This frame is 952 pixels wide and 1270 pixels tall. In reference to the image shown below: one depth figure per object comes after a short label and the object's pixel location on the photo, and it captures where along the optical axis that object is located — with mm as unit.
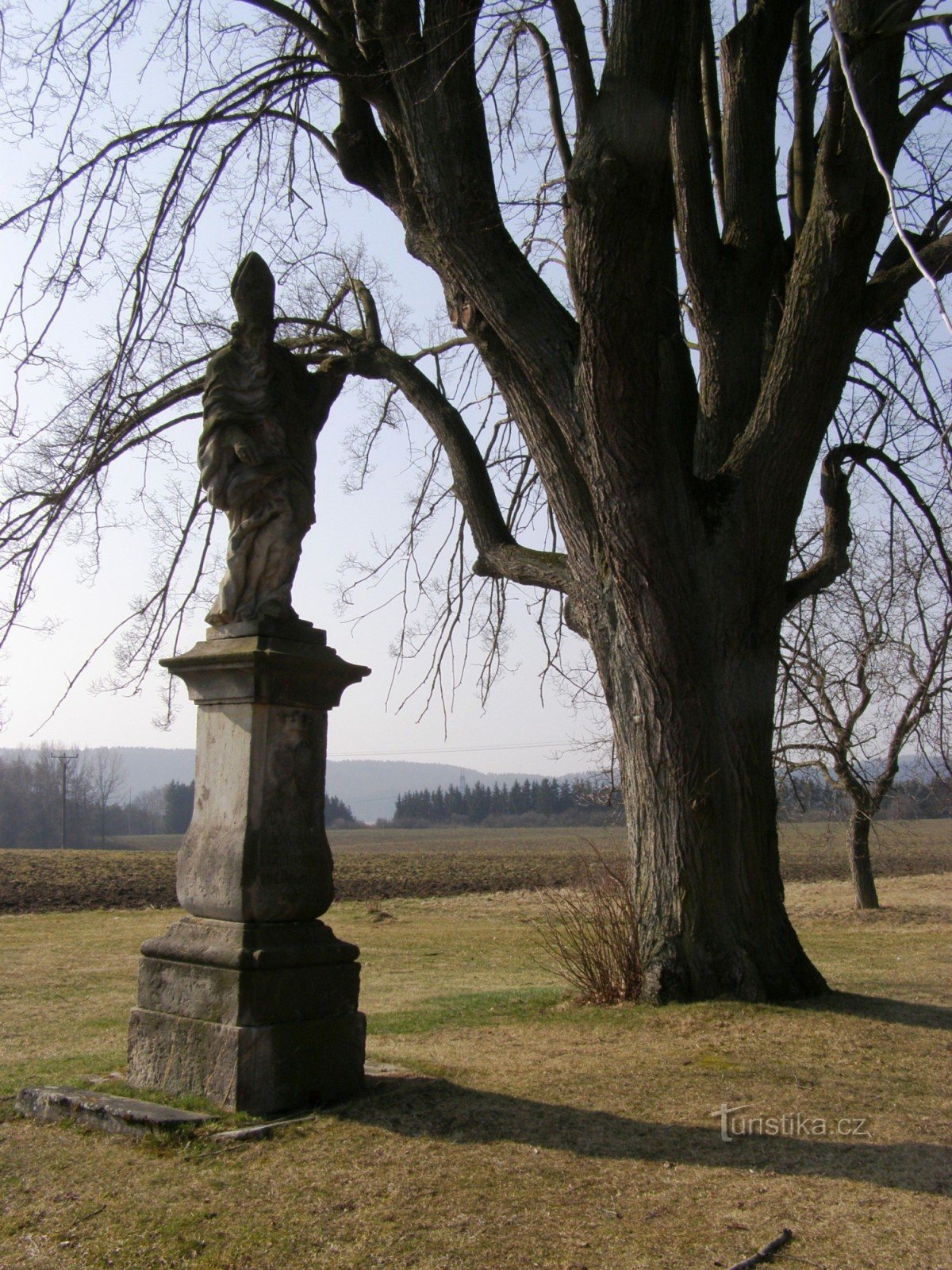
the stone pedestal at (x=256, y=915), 4719
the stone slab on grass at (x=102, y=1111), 4430
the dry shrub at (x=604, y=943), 7121
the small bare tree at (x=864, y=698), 10305
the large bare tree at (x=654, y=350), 6340
